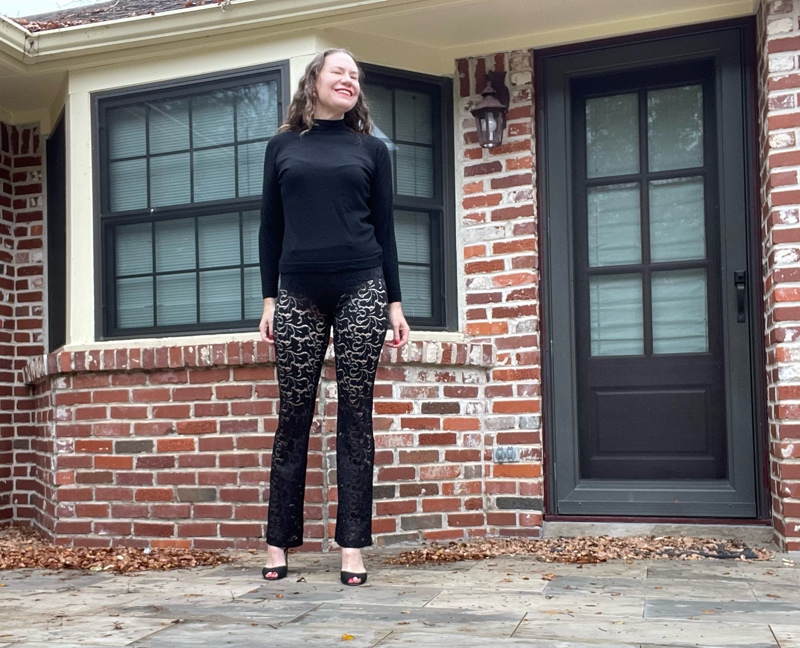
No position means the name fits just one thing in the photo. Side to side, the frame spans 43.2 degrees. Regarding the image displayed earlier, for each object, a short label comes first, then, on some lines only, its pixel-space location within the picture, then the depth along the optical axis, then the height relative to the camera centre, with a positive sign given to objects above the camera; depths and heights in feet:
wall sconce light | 15.75 +3.65
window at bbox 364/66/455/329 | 16.15 +2.70
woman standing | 11.39 +0.80
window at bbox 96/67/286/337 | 15.84 +2.41
